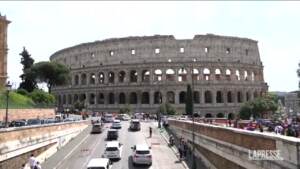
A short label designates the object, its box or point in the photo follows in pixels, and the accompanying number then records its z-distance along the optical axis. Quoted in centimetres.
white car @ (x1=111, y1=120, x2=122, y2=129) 3541
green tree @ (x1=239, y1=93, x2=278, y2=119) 4675
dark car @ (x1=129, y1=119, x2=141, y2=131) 3523
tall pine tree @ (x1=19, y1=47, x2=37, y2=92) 6429
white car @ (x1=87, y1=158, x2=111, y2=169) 1599
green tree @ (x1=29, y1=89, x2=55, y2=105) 4777
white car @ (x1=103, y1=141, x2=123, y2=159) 2126
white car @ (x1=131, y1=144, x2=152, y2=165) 2004
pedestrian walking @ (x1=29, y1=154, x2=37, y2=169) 1511
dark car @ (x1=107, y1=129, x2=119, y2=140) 2896
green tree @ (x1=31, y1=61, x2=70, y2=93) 6406
